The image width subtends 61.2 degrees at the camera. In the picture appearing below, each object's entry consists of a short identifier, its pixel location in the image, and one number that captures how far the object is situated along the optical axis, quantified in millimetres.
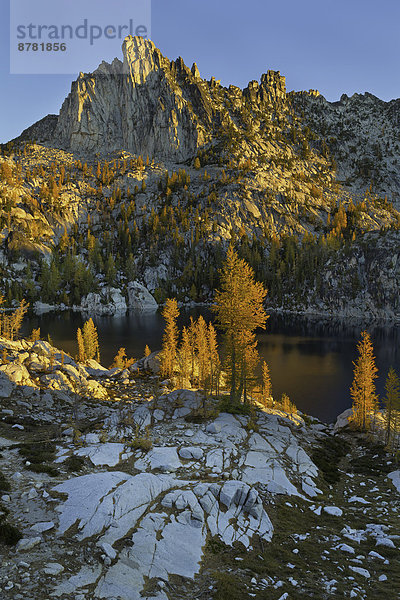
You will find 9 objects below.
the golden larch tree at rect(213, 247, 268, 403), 32531
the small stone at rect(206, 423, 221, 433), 26916
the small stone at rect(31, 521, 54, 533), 11602
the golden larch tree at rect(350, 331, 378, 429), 45938
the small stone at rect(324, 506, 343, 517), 18245
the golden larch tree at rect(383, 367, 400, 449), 36984
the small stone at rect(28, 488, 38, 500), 13819
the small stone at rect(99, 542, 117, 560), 10914
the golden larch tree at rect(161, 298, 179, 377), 54875
